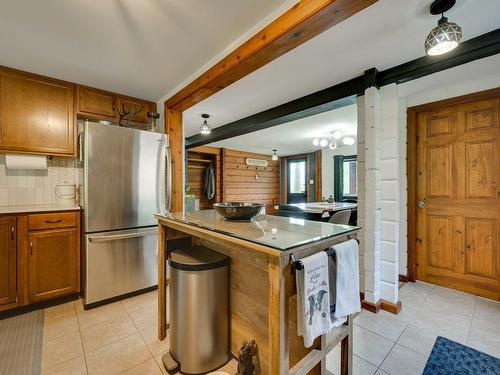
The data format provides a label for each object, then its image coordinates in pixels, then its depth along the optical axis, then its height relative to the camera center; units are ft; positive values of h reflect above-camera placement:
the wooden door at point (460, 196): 8.05 -0.40
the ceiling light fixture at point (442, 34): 4.47 +2.90
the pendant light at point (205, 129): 11.57 +2.85
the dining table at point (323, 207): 12.19 -1.20
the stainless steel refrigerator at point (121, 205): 7.42 -0.62
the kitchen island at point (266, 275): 3.17 -1.54
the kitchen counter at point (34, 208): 6.83 -0.67
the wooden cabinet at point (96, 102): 8.72 +3.23
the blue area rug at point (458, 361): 4.92 -3.85
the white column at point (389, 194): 7.15 -0.25
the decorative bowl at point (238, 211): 5.02 -0.53
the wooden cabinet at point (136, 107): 9.64 +3.36
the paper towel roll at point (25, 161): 7.77 +0.86
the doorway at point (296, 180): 24.59 +0.65
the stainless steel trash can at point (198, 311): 4.75 -2.57
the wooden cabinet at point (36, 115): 7.41 +2.40
